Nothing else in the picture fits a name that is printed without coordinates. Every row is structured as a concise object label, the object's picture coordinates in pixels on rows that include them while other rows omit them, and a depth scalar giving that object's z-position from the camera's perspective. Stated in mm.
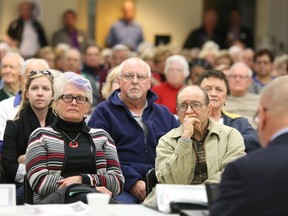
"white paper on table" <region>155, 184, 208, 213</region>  6343
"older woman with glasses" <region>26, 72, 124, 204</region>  7970
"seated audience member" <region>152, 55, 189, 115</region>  13565
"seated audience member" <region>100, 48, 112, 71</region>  19326
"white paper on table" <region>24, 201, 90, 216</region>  6149
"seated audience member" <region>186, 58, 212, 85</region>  15711
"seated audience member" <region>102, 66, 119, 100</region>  11285
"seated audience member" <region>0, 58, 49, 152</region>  9869
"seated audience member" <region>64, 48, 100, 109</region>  16703
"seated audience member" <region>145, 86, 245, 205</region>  8130
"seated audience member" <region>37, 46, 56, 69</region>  17333
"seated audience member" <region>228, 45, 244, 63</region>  20445
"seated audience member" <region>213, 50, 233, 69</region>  18258
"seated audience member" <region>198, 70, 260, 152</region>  9363
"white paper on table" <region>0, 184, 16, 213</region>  6269
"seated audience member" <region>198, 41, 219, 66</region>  19728
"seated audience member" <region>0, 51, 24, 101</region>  11978
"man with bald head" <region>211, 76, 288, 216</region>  4861
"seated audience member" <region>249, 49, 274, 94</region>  17584
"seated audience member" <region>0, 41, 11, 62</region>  16408
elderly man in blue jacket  9317
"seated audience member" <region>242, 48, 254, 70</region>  20835
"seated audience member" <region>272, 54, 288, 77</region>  19217
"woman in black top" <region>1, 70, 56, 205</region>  8866
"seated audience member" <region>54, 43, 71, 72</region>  16967
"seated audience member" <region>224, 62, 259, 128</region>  12788
